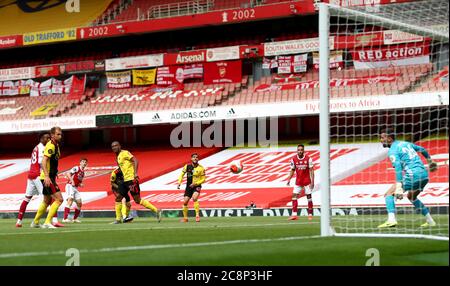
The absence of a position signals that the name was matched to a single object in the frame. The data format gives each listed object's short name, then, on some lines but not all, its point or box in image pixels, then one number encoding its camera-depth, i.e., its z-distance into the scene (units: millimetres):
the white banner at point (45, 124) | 37375
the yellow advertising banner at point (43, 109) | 39656
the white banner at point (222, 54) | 36188
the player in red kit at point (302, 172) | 21109
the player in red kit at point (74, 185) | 22469
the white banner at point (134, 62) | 38125
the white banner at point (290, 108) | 29047
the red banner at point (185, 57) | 37094
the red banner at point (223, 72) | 36500
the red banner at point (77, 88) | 40406
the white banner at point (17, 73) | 41406
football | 23575
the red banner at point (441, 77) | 27550
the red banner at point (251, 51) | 35531
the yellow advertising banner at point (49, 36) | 39500
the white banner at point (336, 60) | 29386
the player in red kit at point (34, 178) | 17422
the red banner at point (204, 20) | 34156
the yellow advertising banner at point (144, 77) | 38531
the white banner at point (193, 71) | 37656
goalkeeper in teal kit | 13834
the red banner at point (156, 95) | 36562
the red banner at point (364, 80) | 30672
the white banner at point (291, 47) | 34406
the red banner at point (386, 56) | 29844
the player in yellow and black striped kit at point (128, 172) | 18938
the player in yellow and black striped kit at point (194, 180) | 21000
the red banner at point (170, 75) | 37906
